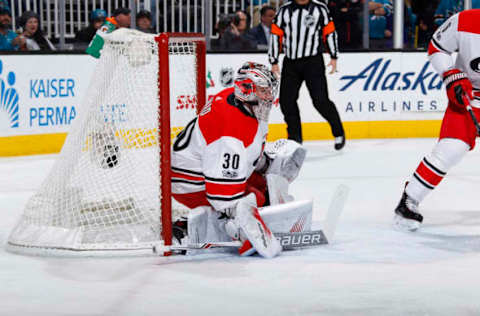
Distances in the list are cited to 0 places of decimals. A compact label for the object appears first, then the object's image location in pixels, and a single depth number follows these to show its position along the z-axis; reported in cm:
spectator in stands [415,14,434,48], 1587
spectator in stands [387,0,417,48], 1582
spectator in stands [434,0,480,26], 1602
